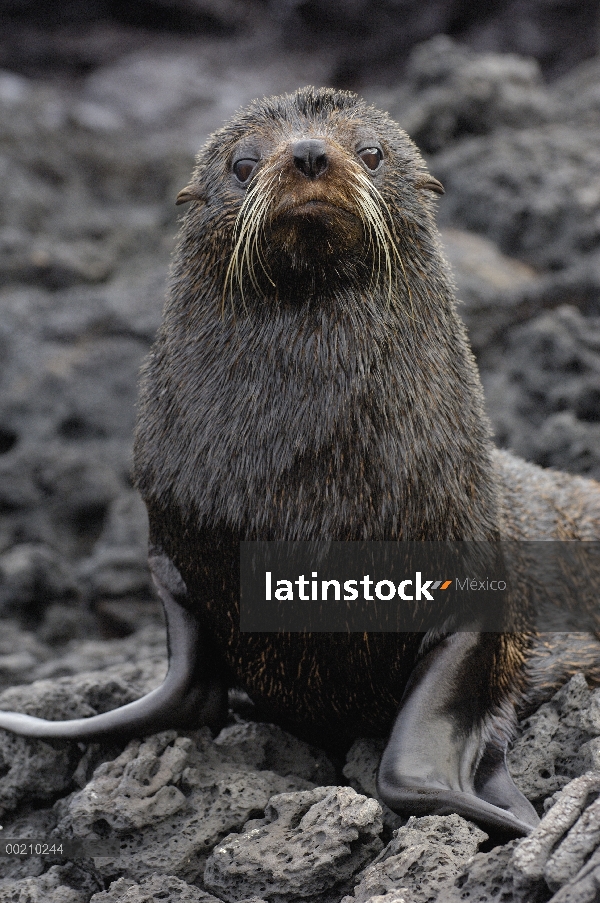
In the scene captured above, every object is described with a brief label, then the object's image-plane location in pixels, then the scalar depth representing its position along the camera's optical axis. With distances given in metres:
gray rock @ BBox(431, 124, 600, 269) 16.91
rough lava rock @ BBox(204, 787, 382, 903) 6.70
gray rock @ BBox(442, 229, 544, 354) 15.95
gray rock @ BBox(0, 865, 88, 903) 7.14
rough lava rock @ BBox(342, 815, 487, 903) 6.15
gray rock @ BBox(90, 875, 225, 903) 6.86
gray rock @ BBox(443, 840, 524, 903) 5.64
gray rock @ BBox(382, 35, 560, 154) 19.87
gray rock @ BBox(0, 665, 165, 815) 8.45
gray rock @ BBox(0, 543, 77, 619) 14.02
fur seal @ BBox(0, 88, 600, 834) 7.50
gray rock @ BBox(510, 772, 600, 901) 5.29
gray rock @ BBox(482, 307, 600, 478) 13.21
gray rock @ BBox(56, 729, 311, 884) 7.46
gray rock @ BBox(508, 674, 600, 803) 7.72
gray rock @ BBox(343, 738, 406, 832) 8.20
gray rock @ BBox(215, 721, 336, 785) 8.59
